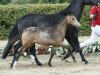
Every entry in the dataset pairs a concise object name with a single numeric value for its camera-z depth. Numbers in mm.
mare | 14031
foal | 13406
